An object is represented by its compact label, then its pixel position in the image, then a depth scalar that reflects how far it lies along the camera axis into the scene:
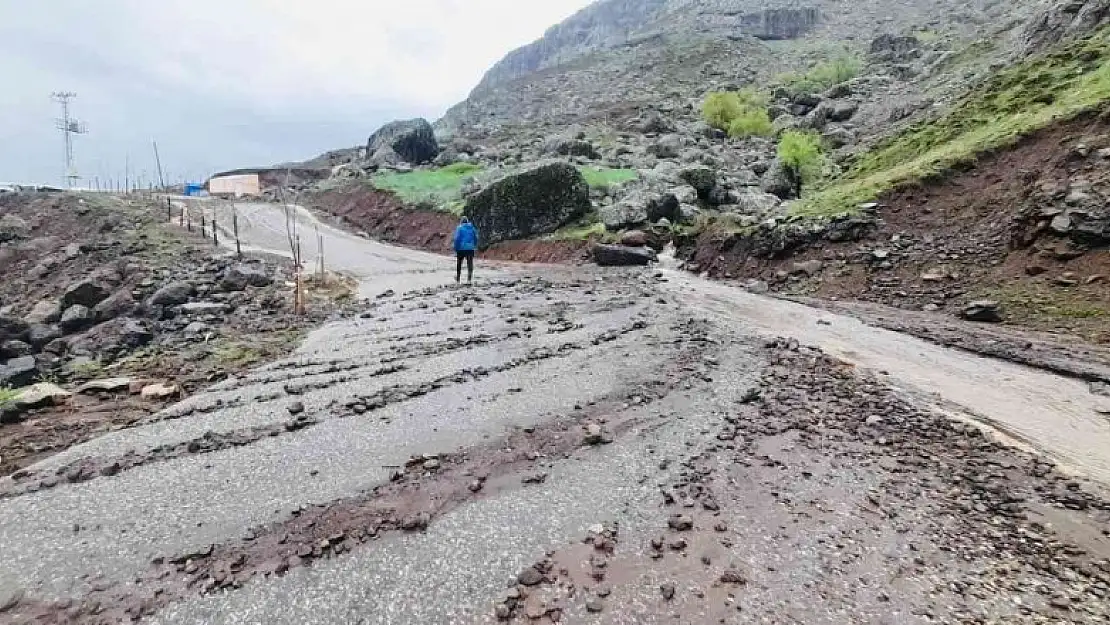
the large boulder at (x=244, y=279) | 19.62
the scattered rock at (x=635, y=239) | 24.56
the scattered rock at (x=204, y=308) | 16.83
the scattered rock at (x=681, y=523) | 5.83
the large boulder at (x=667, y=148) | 41.12
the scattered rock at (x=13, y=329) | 19.27
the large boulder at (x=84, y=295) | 20.98
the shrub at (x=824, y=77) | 60.84
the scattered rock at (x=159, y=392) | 9.52
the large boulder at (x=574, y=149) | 40.47
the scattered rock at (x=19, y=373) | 13.66
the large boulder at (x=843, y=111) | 43.06
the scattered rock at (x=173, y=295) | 18.78
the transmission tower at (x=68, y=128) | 65.86
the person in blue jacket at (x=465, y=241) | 19.19
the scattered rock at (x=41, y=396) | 8.71
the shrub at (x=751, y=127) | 48.31
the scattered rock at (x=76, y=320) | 19.72
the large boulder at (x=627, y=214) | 26.47
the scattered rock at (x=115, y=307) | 19.53
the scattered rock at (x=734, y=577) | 5.09
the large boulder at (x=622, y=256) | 23.02
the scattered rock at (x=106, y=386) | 9.65
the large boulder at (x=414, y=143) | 55.81
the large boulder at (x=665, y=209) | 26.70
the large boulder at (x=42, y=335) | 18.89
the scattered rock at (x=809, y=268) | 17.61
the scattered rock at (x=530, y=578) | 5.08
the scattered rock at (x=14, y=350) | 18.22
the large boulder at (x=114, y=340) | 15.47
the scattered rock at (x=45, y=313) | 20.50
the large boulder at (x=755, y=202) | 27.72
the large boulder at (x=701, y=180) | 29.62
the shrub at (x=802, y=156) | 30.05
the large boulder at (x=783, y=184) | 31.36
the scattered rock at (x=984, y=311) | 12.95
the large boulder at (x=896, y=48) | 61.09
